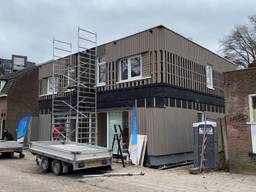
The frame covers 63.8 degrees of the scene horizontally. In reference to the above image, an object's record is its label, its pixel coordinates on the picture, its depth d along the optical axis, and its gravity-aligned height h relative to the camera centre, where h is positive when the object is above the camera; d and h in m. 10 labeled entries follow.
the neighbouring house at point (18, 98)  17.44 +1.66
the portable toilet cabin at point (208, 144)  8.58 -1.14
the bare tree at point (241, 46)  26.58 +9.38
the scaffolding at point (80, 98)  11.67 +1.20
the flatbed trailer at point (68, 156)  7.50 -1.50
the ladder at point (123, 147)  9.98 -1.51
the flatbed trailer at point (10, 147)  11.73 -1.71
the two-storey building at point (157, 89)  9.69 +1.45
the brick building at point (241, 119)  7.89 -0.09
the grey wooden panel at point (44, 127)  13.99 -0.68
